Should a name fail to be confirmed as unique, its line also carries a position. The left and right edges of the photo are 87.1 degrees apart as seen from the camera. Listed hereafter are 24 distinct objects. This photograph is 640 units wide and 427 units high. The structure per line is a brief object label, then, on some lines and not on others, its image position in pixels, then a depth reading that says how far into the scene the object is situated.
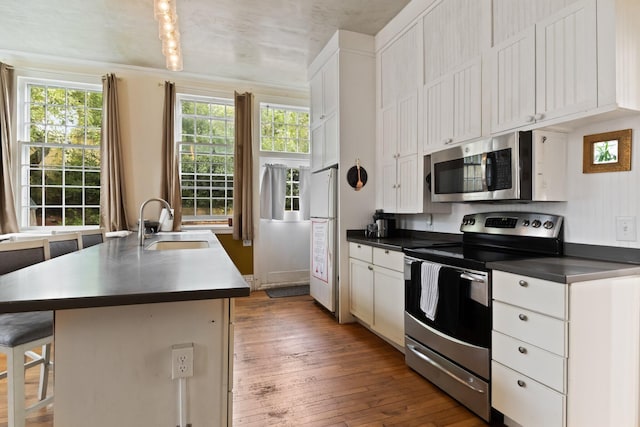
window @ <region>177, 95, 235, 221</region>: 4.89
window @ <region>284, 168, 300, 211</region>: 5.29
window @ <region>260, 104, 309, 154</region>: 5.20
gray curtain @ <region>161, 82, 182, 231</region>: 4.57
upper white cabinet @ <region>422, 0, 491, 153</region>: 2.38
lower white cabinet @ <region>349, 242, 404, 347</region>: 2.71
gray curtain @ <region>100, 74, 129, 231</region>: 4.33
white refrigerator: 3.70
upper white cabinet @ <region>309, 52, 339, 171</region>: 3.71
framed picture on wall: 1.78
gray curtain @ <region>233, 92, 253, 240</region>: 4.88
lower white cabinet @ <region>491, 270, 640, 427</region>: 1.49
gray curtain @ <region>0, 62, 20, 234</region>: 3.98
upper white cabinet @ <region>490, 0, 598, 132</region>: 1.71
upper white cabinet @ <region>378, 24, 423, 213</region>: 3.06
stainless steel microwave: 2.00
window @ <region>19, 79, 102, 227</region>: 4.35
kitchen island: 1.04
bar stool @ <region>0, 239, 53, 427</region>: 1.32
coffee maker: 3.51
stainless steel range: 1.90
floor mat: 4.67
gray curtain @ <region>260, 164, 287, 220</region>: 5.11
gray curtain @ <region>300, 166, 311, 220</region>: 5.29
